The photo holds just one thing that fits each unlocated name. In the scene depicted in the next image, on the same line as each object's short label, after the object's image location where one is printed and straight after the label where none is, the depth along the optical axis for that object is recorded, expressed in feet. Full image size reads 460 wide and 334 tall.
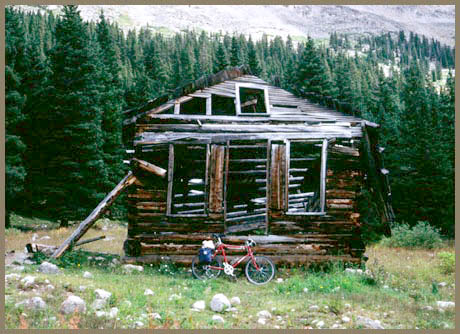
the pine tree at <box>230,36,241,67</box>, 158.61
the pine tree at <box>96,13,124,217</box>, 114.42
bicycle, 38.75
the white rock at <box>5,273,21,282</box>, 30.35
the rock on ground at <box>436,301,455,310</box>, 30.12
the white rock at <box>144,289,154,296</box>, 28.96
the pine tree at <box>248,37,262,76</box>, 160.86
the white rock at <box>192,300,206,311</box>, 26.85
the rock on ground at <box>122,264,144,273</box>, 39.97
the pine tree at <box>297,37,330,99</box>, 112.27
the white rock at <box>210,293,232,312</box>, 26.73
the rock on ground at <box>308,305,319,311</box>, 27.17
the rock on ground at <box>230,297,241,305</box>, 28.67
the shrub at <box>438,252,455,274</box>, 47.39
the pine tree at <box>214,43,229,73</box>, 168.45
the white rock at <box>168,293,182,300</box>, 28.38
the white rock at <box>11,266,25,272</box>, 35.42
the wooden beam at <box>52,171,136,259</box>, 42.22
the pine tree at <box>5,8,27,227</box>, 76.79
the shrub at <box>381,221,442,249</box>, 74.54
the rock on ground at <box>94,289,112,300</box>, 26.78
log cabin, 44.06
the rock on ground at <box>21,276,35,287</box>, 28.83
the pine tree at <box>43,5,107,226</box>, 86.94
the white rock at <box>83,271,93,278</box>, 34.59
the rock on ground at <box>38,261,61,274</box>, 35.90
